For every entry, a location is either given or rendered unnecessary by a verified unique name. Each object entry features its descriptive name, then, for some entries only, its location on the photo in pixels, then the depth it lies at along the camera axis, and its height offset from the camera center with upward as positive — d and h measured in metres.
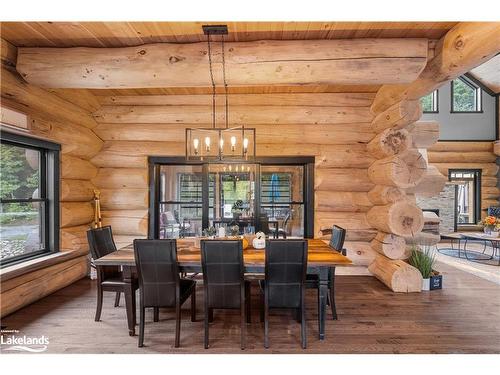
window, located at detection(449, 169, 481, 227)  8.99 -0.32
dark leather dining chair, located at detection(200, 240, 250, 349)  2.56 -0.87
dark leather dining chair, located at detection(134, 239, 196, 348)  2.64 -0.90
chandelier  4.83 +0.76
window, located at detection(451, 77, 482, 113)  9.00 +2.97
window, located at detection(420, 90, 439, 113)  9.02 +2.73
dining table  2.76 -0.82
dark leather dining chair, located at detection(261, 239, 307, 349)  2.58 -0.88
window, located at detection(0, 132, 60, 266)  3.50 -0.20
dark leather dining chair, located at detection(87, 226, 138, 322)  3.12 -1.04
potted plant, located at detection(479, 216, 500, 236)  6.14 -0.90
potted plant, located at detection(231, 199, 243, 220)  5.14 -0.46
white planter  4.15 -1.51
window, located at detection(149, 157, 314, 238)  5.07 -0.20
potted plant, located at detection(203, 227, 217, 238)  3.69 -0.64
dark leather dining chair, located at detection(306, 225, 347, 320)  3.16 -1.11
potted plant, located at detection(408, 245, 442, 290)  4.15 -1.22
